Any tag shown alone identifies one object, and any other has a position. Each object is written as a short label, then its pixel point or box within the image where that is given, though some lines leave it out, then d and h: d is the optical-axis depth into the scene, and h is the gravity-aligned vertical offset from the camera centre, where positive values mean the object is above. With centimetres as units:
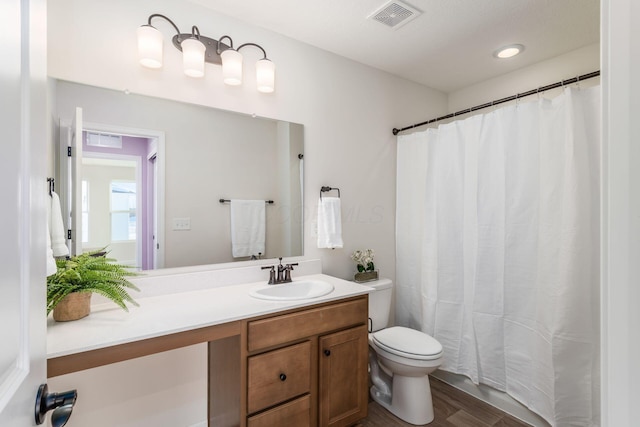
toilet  181 -98
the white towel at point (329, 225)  215 -8
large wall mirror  149 +21
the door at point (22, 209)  44 +1
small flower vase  230 -47
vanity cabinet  138 -76
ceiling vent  175 +119
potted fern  118 -28
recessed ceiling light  218 +118
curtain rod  158 +72
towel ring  221 +18
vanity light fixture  156 +89
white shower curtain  162 -22
